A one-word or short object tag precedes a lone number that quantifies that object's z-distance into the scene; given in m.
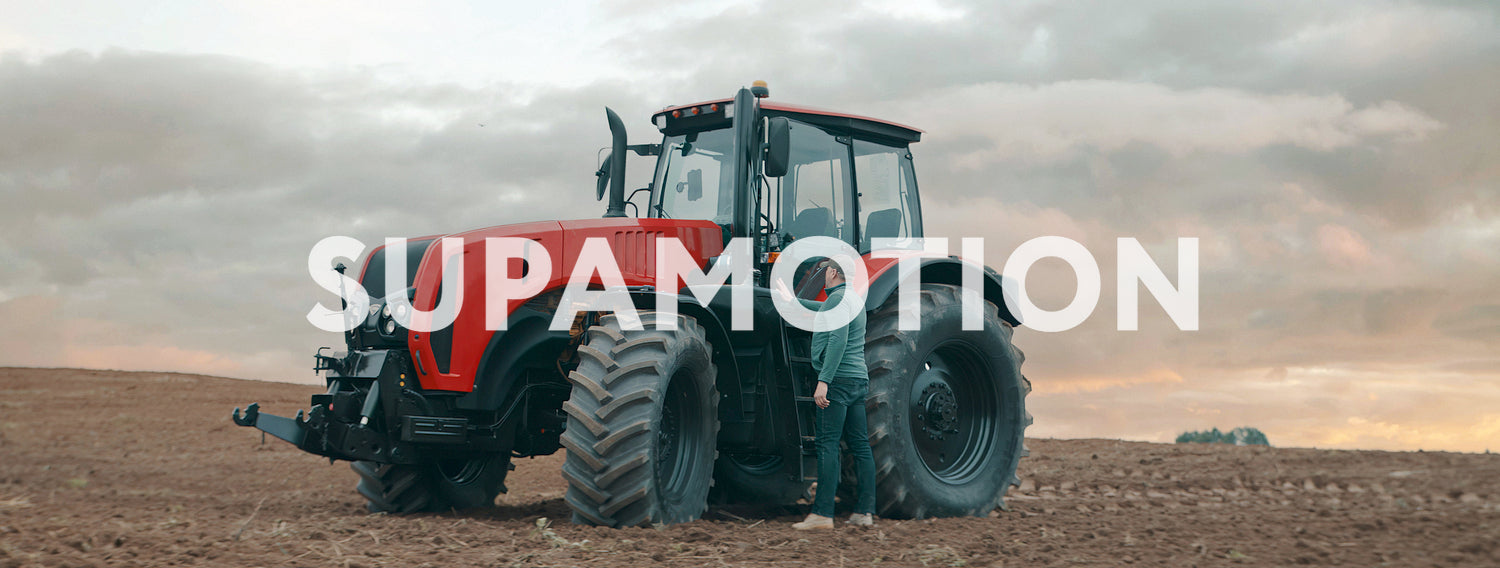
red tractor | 6.21
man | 6.93
